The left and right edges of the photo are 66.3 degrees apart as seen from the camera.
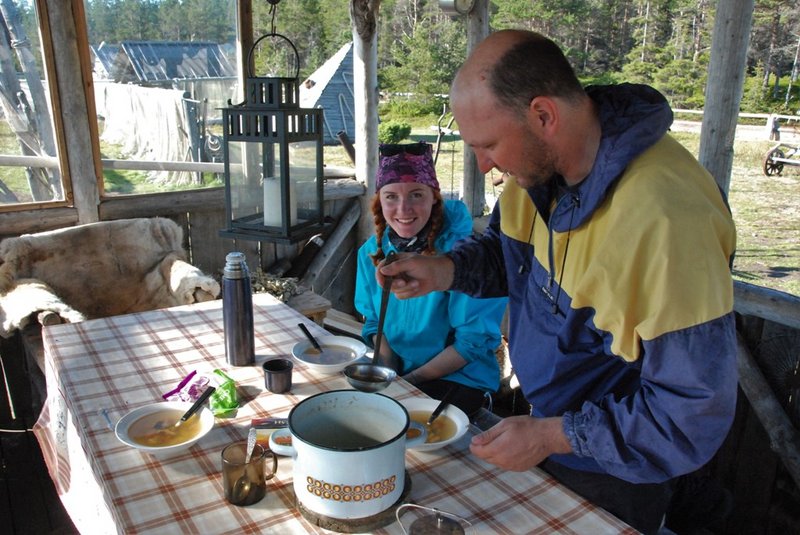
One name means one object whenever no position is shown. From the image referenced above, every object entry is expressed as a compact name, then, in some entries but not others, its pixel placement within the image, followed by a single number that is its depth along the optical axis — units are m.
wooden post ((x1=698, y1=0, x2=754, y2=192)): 2.76
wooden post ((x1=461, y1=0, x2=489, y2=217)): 4.55
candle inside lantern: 1.84
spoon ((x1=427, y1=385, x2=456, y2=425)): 1.46
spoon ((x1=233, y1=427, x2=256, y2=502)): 1.17
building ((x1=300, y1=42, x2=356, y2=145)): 15.38
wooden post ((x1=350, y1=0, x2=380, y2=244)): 4.51
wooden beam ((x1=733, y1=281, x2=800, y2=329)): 2.42
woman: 2.16
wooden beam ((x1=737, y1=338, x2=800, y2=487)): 2.35
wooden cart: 10.87
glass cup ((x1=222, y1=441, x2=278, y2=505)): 1.17
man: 1.00
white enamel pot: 1.03
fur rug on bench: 3.09
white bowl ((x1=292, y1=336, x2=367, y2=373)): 1.80
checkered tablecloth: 1.15
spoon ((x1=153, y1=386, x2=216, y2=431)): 1.45
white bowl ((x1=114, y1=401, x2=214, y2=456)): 1.32
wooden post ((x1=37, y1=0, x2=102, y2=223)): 3.36
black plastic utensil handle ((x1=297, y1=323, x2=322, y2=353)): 1.93
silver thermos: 1.78
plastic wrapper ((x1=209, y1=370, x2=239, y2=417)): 1.54
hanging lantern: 1.73
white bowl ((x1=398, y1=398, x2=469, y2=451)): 1.35
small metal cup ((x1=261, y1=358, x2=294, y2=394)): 1.65
